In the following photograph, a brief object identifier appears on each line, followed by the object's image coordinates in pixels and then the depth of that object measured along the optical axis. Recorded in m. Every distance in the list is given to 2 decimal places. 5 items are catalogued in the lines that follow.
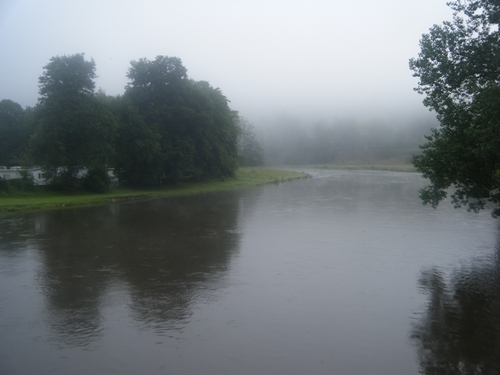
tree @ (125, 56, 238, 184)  42.91
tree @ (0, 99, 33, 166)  61.31
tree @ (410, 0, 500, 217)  13.64
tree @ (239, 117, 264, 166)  96.44
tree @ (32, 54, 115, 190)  36.50
